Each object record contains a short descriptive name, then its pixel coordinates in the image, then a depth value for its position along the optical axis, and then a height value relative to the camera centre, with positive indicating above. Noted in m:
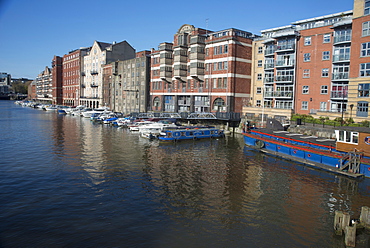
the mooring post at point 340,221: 15.24 -5.93
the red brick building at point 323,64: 44.31 +6.80
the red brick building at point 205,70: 59.44 +7.38
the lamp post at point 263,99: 51.14 +1.12
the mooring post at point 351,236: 14.45 -6.29
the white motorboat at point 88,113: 85.00 -3.55
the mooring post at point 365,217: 15.98 -5.92
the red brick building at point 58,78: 151.62 +11.41
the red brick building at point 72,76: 124.69 +11.14
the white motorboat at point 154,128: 47.75 -4.14
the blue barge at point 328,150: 26.41 -4.45
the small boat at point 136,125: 55.35 -4.30
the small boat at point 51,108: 121.21 -3.22
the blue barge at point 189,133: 44.47 -4.69
